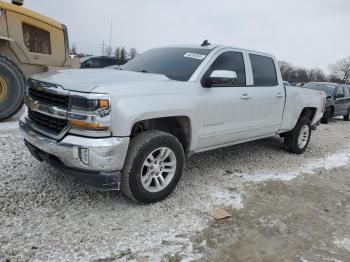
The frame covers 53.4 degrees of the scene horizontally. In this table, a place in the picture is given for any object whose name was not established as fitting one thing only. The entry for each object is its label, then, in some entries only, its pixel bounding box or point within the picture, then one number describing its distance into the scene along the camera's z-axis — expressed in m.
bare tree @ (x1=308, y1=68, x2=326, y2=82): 100.66
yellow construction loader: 6.56
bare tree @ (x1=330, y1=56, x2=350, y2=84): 92.44
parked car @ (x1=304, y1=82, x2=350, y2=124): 13.73
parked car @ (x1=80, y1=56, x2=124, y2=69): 15.78
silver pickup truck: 3.35
